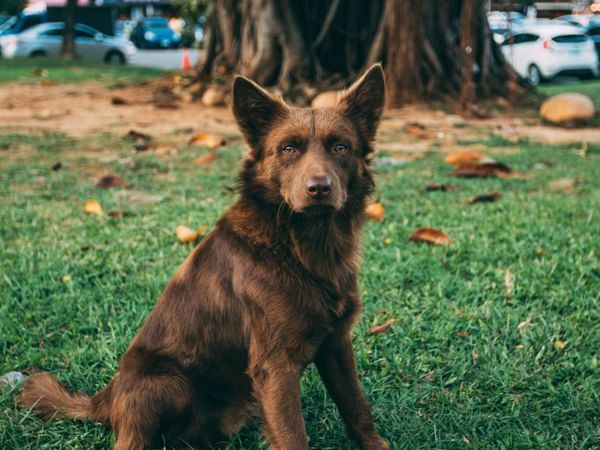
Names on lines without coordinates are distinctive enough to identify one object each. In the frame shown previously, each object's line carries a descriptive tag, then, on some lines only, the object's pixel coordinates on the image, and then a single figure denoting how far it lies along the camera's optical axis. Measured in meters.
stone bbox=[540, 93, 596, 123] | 10.59
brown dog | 2.70
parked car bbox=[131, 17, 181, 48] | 44.66
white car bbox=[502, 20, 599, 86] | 22.61
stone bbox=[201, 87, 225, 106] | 12.41
